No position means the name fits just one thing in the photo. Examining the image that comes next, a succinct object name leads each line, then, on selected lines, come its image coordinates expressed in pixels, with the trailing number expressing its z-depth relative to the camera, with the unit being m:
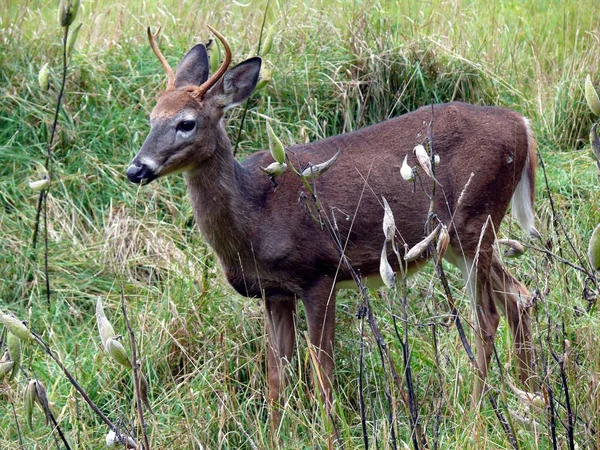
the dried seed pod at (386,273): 5.09
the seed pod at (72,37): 9.88
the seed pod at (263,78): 9.84
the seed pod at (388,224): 5.19
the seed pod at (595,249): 4.83
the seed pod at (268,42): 9.02
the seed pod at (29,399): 5.32
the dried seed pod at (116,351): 5.07
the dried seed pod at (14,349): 5.31
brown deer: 9.66
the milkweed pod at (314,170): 6.08
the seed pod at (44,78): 10.11
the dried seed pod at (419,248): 5.07
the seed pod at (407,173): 5.47
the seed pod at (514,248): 6.34
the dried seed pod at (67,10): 9.48
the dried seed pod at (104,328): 5.10
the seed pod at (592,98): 5.26
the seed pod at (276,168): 6.12
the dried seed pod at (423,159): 5.19
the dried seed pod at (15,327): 5.19
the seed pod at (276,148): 5.79
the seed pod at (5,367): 5.24
